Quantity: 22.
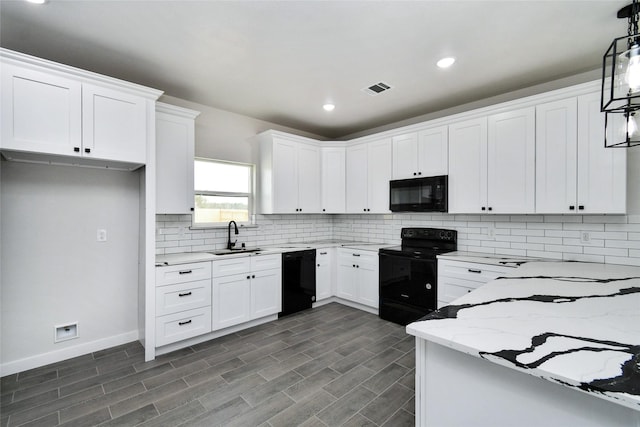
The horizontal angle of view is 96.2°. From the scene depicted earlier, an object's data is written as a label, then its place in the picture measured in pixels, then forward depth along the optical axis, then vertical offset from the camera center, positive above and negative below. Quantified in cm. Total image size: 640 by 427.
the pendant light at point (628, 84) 122 +57
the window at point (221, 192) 377 +29
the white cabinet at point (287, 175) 413 +58
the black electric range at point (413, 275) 333 -75
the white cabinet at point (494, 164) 293 +55
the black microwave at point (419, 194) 351 +25
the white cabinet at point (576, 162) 250 +47
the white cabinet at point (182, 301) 283 -91
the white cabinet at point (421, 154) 354 +78
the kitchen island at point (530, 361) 85 -47
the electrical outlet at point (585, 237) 280 -23
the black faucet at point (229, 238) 383 -34
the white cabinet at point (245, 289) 323 -92
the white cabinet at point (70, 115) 214 +81
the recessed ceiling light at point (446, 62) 261 +140
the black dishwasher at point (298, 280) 388 -94
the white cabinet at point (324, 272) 427 -89
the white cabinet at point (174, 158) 308 +61
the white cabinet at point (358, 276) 397 -92
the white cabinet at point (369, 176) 414 +56
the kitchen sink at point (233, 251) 351 -49
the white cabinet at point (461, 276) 287 -66
